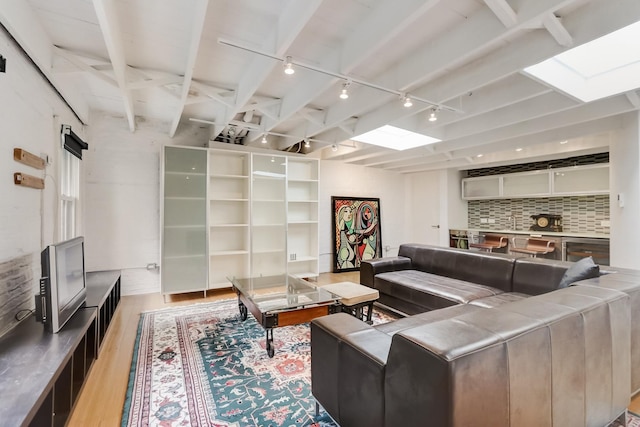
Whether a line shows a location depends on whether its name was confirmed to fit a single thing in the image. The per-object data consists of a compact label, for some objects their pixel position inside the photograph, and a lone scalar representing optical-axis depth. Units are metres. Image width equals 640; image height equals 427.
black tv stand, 1.24
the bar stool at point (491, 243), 6.17
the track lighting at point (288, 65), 2.11
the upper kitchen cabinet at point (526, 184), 5.63
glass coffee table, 2.54
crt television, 1.83
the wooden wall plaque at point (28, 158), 2.03
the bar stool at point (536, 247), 5.43
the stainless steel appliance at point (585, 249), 4.86
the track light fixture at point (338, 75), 1.95
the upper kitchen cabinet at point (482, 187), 6.36
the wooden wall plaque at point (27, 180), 2.04
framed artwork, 6.23
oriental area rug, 1.82
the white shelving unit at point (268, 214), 4.97
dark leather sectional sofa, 1.05
